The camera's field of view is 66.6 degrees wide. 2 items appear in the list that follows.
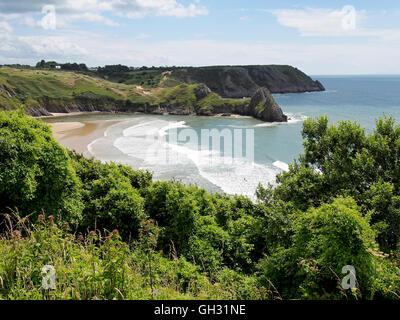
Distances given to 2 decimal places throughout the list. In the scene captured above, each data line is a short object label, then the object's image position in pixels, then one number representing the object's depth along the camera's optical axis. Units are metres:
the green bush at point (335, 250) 8.44
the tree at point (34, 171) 12.57
